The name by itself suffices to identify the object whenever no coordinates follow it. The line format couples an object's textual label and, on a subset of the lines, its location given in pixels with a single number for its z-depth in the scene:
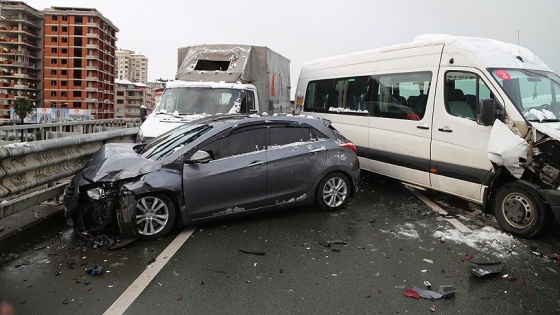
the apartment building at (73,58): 138.12
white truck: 10.18
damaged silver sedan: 5.41
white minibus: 5.60
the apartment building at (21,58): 130.38
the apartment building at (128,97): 171.88
